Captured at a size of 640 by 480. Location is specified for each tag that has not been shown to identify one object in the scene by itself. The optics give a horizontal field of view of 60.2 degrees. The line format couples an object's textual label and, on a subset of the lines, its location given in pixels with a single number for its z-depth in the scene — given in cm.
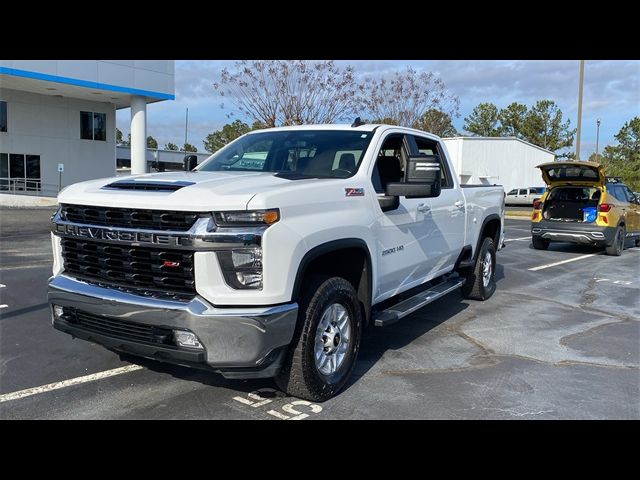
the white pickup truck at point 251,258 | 338
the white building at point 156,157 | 5307
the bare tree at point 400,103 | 2994
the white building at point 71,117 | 2792
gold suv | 1263
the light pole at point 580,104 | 2644
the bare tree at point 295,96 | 2412
